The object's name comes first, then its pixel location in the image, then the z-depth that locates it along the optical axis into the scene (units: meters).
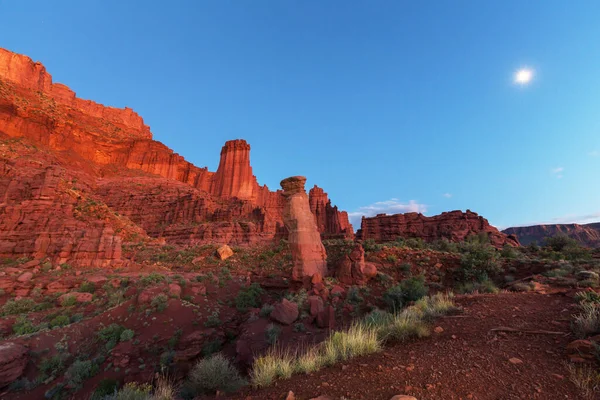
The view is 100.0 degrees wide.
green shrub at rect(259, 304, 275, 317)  10.52
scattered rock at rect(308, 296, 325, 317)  9.66
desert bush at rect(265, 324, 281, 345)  8.30
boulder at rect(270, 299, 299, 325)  9.41
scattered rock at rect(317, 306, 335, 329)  8.85
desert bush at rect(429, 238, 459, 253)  20.45
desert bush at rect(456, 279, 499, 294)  9.75
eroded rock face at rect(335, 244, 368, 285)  12.57
